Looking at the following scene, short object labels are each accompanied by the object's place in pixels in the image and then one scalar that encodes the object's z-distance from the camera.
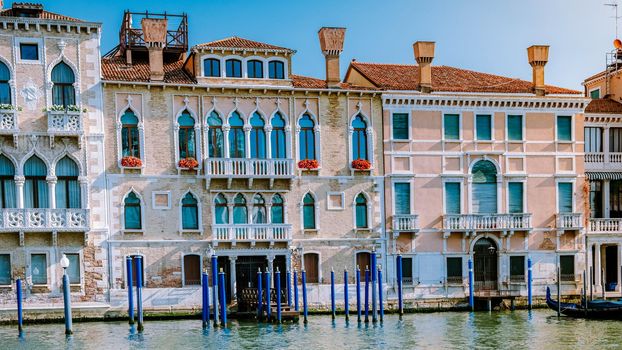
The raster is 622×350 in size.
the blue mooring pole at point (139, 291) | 23.19
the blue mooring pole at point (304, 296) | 25.19
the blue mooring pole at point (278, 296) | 24.75
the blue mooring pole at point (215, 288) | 23.62
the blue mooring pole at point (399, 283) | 25.70
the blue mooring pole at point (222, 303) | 23.78
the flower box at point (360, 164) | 27.90
